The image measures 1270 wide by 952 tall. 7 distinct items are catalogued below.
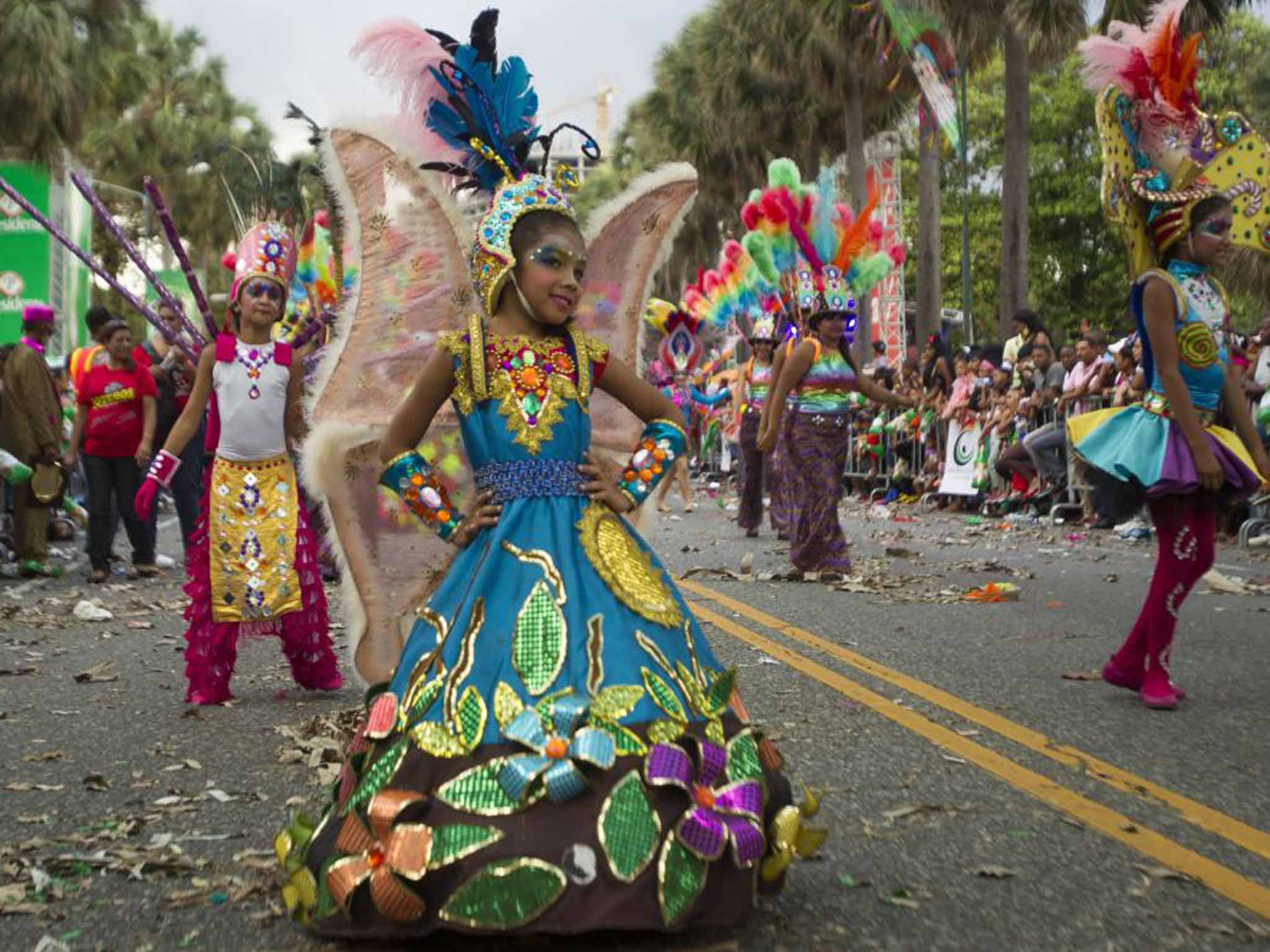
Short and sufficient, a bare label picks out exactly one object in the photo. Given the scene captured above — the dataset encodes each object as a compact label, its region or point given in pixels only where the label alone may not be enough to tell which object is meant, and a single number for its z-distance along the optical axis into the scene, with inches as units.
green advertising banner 1092.5
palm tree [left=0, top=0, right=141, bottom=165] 1231.5
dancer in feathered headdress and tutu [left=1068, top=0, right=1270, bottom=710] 256.8
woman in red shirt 513.7
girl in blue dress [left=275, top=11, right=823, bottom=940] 136.9
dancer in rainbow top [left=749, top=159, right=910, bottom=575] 463.8
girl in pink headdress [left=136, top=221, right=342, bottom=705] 285.4
